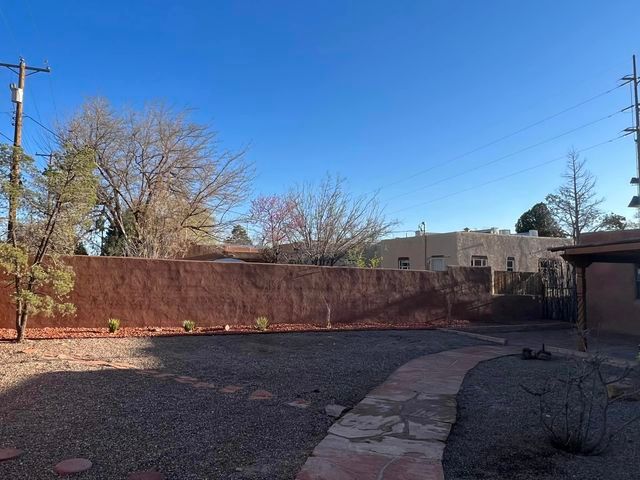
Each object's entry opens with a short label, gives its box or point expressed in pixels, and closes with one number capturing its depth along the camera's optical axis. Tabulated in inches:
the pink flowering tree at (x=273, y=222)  852.6
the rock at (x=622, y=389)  255.3
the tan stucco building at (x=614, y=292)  580.0
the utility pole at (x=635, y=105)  1011.3
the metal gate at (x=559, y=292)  675.4
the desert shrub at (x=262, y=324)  490.6
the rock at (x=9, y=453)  150.1
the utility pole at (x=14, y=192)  352.8
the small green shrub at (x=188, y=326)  455.5
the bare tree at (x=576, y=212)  1415.6
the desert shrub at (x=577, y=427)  171.8
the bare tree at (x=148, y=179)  708.7
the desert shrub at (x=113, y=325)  429.4
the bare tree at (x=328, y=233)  781.3
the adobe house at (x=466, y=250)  1049.5
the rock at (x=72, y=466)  140.9
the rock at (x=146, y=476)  138.4
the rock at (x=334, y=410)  211.0
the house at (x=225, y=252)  898.9
